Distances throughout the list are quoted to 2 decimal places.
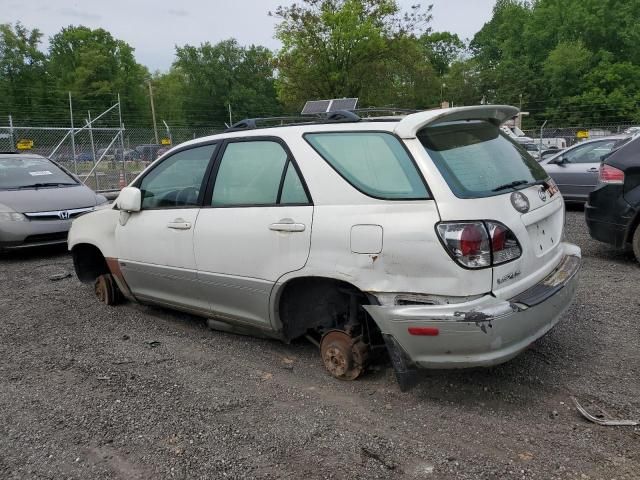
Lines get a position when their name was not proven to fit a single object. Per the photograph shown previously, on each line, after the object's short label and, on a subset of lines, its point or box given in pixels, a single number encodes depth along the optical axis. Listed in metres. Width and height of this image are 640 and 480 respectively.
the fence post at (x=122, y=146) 15.65
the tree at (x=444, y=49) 79.30
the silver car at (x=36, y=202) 7.33
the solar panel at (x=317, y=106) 6.81
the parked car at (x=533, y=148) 21.82
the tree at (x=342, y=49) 29.42
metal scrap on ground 2.88
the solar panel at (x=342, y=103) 6.43
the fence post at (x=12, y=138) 13.58
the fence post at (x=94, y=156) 15.72
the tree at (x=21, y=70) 54.62
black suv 5.92
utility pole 56.42
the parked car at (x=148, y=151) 20.20
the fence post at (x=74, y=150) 15.02
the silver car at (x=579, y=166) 10.13
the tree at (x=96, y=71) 59.62
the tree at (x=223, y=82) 66.88
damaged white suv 2.87
